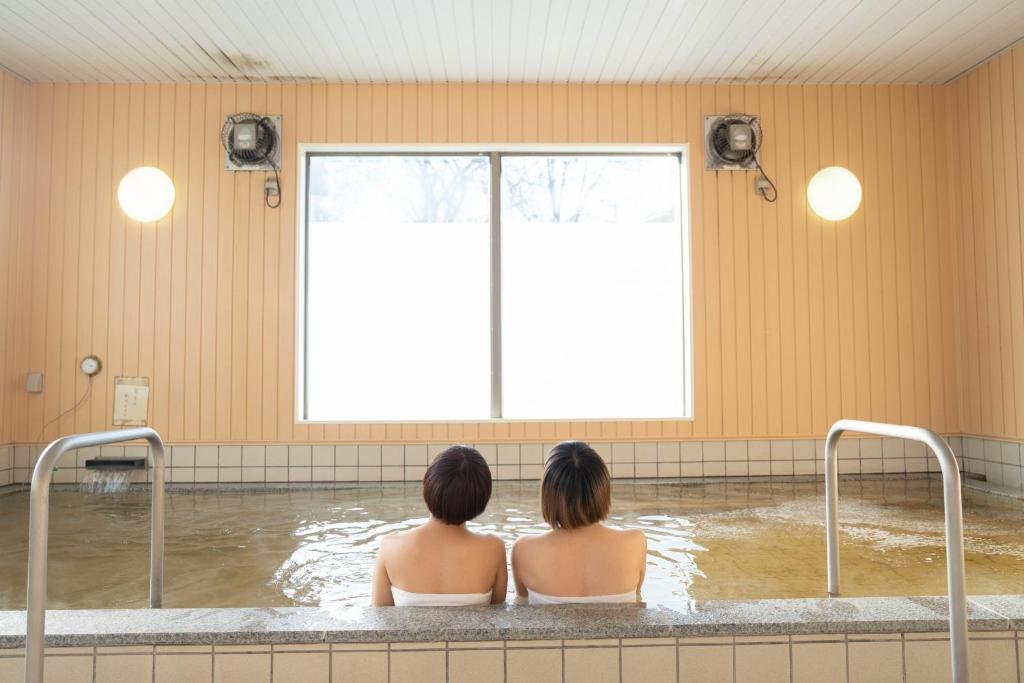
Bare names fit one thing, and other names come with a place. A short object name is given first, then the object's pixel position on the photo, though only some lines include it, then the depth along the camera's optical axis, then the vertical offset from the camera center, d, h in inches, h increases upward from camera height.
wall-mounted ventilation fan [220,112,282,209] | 193.3 +65.3
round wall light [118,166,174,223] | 190.5 +50.8
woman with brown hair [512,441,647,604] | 66.4 -17.7
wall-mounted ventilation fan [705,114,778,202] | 198.5 +66.1
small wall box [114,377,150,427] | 193.0 -7.2
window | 205.0 +26.7
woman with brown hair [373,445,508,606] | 66.6 -17.5
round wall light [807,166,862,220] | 199.2 +52.4
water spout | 190.4 -29.4
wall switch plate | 191.8 -2.0
